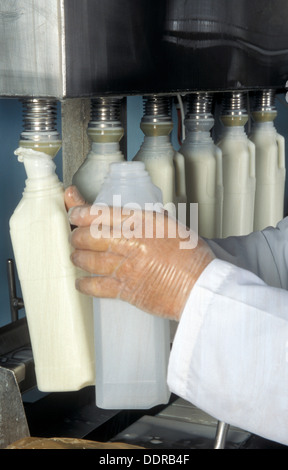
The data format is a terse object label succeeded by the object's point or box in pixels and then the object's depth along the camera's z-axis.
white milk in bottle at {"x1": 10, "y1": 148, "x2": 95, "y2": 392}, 0.90
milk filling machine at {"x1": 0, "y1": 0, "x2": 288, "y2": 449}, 0.81
